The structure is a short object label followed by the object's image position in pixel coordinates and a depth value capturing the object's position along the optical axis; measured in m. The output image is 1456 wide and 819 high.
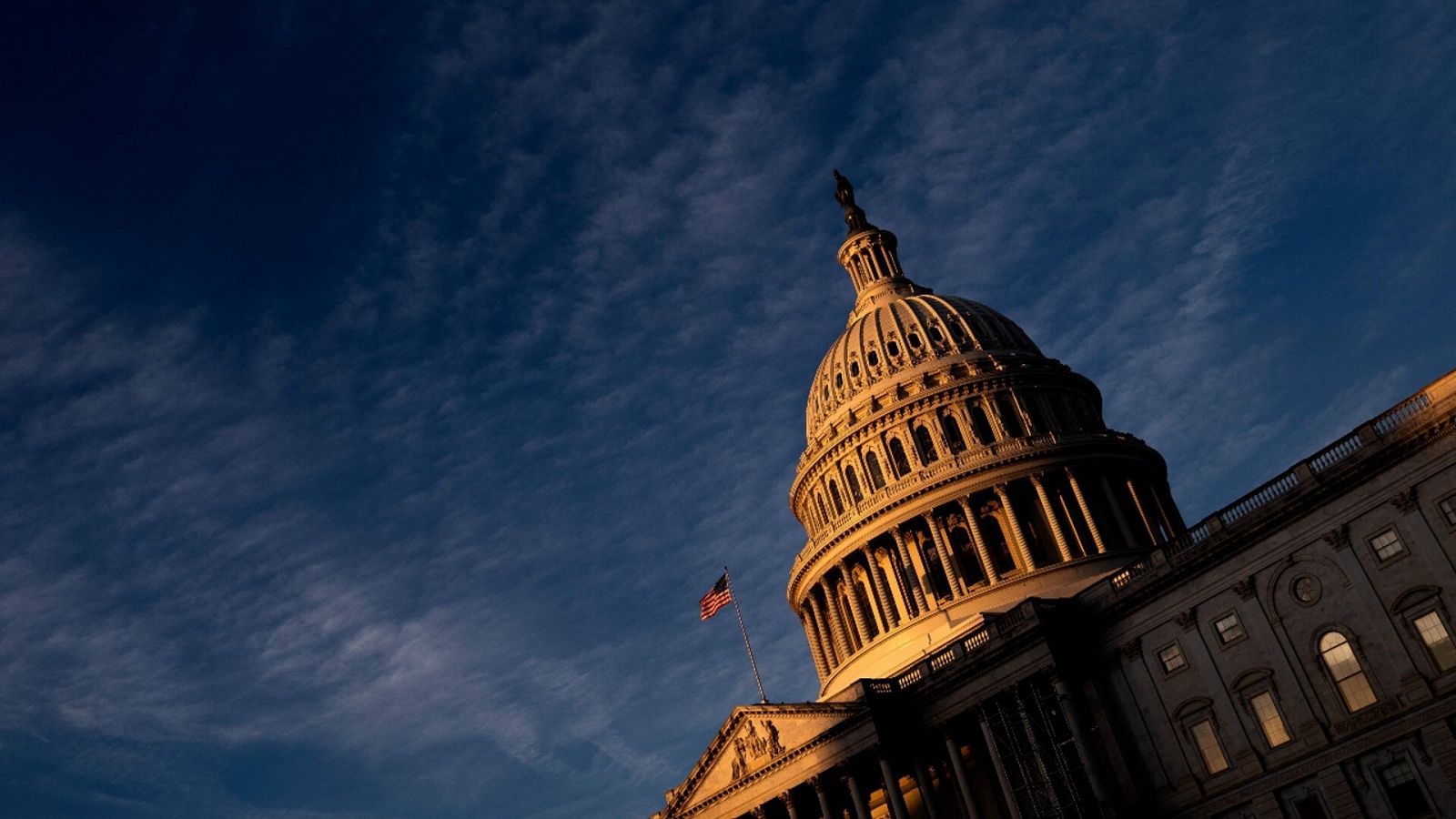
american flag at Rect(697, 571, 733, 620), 75.62
